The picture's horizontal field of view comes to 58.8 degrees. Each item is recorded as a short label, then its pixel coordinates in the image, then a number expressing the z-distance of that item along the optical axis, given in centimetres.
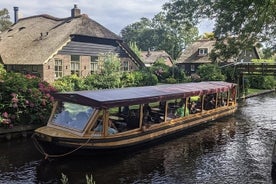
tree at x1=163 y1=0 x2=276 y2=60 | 924
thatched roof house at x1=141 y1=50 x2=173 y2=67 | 6182
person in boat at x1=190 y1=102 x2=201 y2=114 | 1609
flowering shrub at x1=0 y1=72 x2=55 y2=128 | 1336
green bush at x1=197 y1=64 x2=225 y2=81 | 2989
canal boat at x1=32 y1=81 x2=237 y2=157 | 1015
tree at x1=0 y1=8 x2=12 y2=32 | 5726
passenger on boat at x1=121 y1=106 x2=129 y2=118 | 1267
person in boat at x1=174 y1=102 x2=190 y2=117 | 1489
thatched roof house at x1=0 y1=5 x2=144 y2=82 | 2535
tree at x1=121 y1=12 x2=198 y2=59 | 6827
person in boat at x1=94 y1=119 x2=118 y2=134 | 1056
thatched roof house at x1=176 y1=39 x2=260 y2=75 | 4523
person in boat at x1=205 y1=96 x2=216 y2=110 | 1806
